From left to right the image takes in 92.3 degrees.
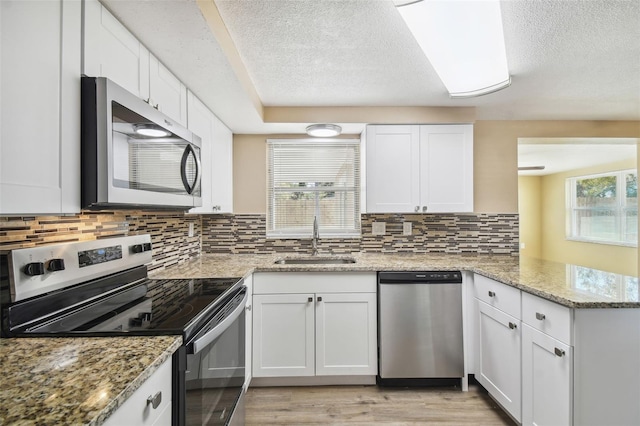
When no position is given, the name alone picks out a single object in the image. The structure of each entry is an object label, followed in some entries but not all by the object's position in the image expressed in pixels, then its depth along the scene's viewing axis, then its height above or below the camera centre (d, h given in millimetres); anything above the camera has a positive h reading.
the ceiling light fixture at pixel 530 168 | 5340 +829
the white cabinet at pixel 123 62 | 1048 +633
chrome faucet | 2859 -202
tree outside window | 4934 +123
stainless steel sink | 2721 -406
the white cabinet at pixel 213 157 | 2047 +476
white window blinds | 3004 +289
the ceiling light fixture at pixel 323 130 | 2600 +733
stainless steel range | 981 -374
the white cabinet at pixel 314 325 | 2223 -793
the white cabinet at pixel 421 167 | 2629 +415
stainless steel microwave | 995 +245
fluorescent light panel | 1351 +906
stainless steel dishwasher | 2205 -847
